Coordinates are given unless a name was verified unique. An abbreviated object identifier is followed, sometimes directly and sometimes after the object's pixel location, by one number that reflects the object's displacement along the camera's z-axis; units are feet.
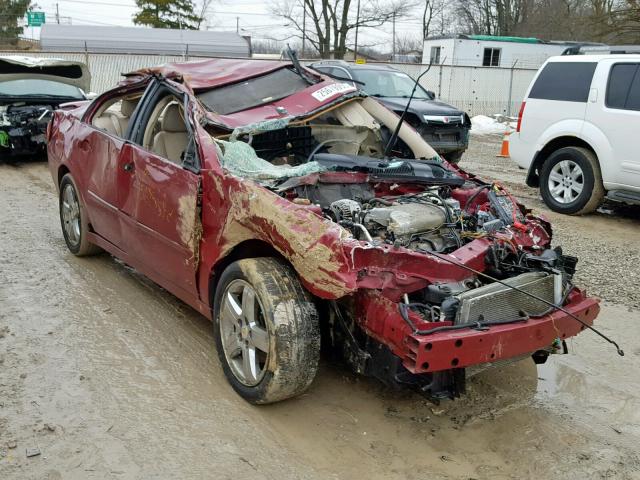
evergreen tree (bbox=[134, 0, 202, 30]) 150.20
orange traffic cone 46.20
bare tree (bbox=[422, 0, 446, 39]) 164.25
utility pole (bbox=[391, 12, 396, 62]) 139.63
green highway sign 157.99
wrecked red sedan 10.11
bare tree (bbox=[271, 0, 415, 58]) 129.18
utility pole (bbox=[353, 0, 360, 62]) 131.75
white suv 25.27
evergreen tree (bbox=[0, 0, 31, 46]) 153.17
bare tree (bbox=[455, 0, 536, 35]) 154.20
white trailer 96.94
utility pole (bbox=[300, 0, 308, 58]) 130.04
